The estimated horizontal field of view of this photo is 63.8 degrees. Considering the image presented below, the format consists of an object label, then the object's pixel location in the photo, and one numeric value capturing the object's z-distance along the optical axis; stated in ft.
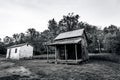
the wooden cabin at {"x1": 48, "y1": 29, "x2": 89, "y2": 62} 61.46
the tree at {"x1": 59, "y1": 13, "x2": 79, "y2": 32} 161.38
